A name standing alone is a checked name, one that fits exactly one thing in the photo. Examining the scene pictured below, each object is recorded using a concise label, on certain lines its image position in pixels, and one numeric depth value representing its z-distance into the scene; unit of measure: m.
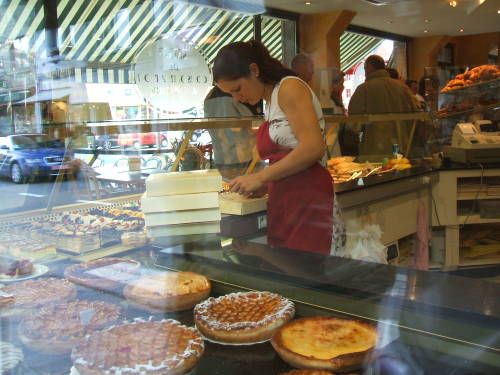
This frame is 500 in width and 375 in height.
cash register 3.05
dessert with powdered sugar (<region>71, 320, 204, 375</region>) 0.86
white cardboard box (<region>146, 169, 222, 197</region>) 1.34
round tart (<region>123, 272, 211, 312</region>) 1.11
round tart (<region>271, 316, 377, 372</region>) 0.84
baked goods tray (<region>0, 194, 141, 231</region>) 1.61
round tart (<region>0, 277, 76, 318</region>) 1.08
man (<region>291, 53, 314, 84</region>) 2.44
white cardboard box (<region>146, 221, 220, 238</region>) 1.38
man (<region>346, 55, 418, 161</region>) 3.29
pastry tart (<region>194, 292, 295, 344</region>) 0.97
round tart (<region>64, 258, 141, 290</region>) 1.20
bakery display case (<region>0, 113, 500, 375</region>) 0.86
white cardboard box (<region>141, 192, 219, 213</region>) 1.33
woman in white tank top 1.73
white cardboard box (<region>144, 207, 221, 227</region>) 1.35
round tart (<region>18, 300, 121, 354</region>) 0.95
